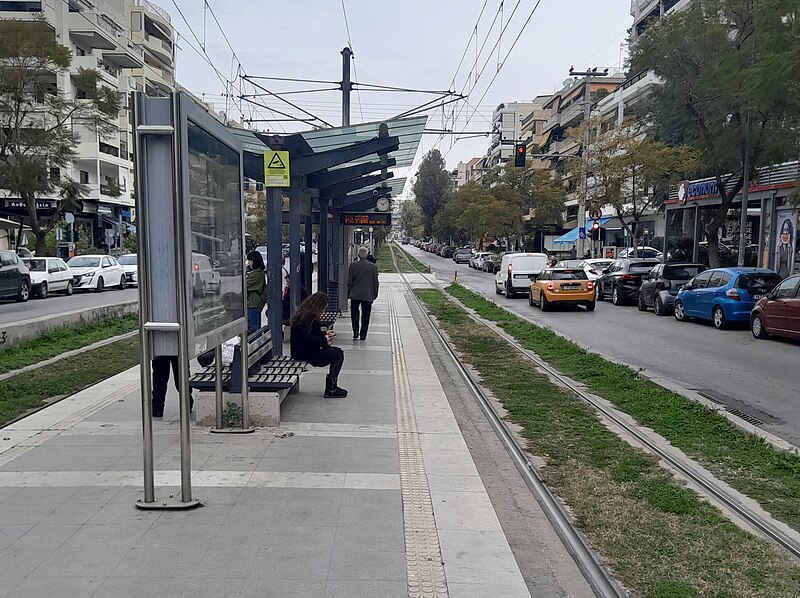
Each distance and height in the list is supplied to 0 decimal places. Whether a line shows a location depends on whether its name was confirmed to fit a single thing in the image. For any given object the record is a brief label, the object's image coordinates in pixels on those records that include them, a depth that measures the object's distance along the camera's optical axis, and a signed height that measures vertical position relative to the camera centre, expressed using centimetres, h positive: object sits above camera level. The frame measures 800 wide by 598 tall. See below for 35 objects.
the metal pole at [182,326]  489 -63
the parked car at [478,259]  5947 -191
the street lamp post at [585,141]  3812 +466
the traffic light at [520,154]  3175 +347
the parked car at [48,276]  2748 -180
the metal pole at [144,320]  484 -59
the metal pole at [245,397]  704 -159
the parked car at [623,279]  2530 -145
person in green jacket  1103 -81
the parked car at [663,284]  2191 -139
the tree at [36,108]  2827 +497
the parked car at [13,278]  2450 -167
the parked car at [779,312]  1468 -147
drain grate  853 -206
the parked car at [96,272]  3125 -186
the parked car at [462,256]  7082 -202
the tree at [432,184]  10281 +706
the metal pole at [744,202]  2216 +115
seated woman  858 -120
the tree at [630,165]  3231 +321
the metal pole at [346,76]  2023 +421
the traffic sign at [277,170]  926 +76
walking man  1420 -97
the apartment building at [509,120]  10612 +1698
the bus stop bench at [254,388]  750 -160
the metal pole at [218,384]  669 -144
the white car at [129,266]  3593 -178
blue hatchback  1753 -130
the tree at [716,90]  2092 +453
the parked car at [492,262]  5388 -200
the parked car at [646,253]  3833 -79
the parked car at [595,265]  3031 -124
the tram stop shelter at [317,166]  974 +109
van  2912 -133
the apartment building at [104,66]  4497 +1114
